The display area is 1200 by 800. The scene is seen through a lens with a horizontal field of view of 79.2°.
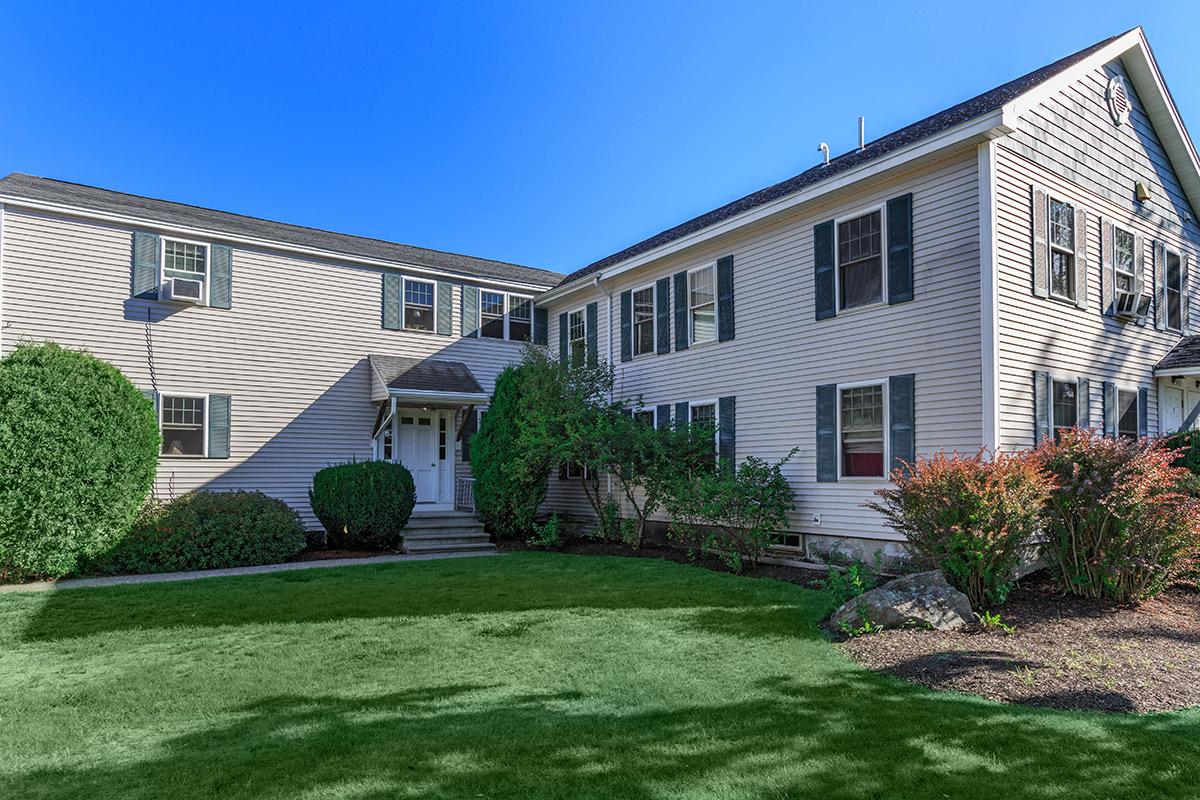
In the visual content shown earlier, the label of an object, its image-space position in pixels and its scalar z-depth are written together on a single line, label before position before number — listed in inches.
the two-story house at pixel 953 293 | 361.1
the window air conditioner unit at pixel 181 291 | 506.6
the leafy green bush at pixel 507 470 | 540.7
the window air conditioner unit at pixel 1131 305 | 431.2
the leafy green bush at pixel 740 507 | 422.6
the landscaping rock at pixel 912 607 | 253.5
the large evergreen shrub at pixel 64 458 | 378.3
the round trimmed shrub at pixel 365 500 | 497.0
